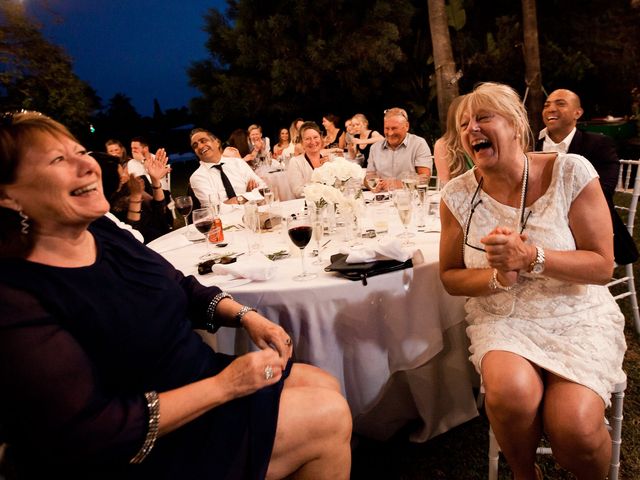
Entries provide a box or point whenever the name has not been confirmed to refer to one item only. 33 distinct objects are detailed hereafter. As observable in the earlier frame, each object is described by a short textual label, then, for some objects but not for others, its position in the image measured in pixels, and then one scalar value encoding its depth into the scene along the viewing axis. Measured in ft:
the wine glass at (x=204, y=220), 7.64
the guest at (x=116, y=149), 20.57
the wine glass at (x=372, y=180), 11.92
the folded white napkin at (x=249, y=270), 6.25
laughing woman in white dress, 4.91
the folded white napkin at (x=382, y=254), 6.18
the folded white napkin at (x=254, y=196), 9.99
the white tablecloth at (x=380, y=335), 6.09
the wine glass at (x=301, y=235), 6.16
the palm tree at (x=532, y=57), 30.46
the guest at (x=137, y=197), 10.77
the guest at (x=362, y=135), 23.89
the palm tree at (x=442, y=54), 25.96
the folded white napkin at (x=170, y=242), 8.76
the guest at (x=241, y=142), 25.31
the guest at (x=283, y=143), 29.25
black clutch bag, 6.02
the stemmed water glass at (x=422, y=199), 8.33
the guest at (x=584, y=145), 8.46
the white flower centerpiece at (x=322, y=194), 7.97
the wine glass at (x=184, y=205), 8.77
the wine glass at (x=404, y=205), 7.06
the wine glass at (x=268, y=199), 9.94
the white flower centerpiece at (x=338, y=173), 9.02
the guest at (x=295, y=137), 21.07
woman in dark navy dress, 3.31
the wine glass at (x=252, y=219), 8.74
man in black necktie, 14.56
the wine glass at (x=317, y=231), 6.88
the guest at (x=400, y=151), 15.15
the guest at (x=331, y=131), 28.45
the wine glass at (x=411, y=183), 8.50
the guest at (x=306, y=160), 15.20
